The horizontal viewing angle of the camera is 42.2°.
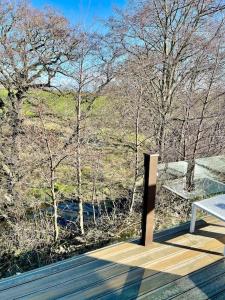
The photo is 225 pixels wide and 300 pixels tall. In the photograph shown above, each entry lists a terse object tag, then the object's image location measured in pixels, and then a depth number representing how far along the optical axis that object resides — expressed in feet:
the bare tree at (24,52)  27.07
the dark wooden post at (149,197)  9.91
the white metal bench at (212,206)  10.23
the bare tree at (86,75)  21.91
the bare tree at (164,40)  23.24
